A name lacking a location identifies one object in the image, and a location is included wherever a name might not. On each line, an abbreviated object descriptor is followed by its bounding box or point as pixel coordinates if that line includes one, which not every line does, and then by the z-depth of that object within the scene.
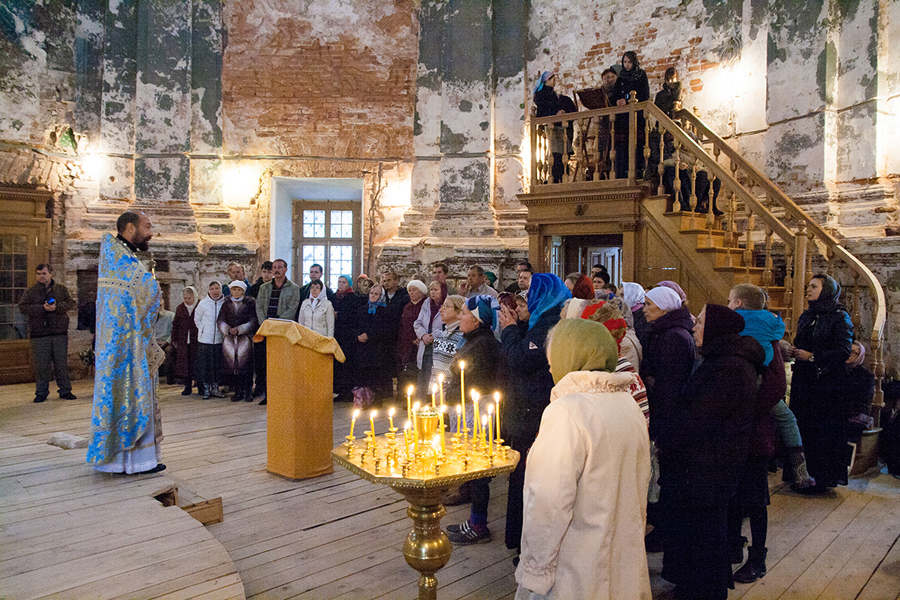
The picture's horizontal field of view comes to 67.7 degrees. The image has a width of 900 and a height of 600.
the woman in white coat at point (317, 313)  7.68
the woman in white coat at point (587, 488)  2.20
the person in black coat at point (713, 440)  3.17
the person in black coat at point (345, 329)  7.98
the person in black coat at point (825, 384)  5.05
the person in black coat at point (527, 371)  3.63
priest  4.48
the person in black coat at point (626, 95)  7.68
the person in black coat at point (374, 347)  7.75
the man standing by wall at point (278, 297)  7.95
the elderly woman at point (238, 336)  8.12
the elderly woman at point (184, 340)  8.84
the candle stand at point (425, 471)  2.68
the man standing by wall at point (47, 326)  7.98
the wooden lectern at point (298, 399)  4.97
